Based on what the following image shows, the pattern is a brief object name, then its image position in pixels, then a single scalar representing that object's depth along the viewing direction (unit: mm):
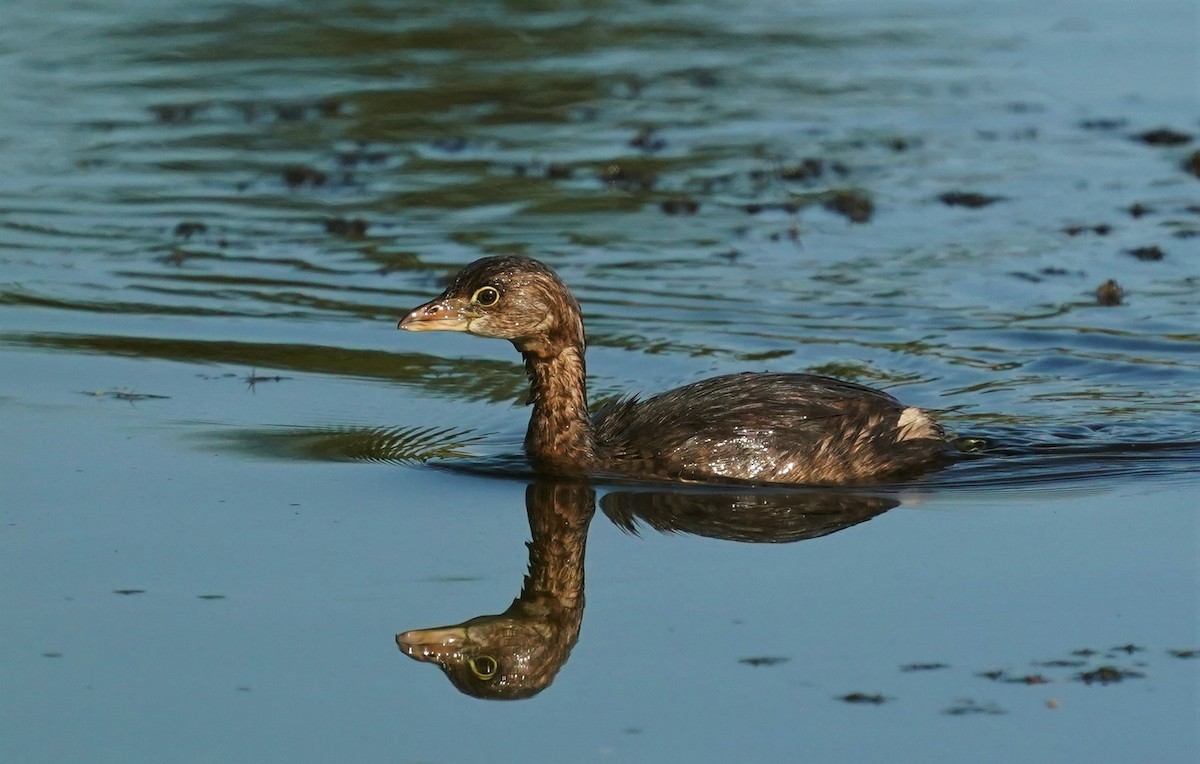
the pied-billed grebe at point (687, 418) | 10367
